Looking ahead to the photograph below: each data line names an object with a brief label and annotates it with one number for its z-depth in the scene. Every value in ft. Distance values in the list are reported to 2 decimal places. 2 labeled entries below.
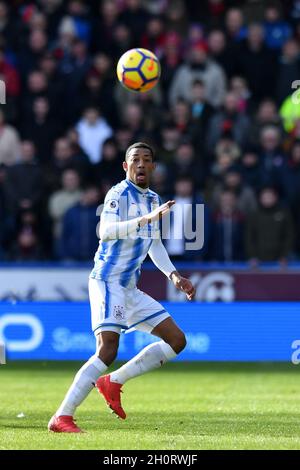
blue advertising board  100.68
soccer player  60.49
